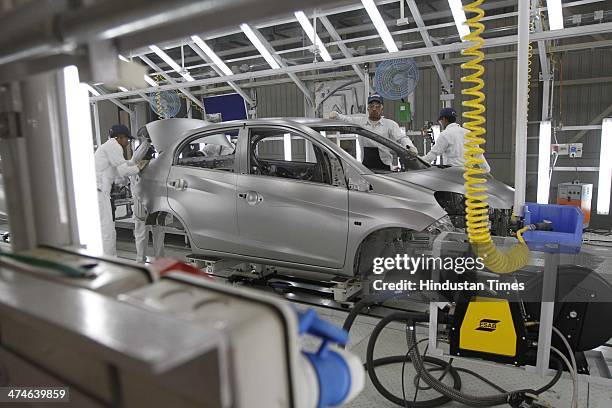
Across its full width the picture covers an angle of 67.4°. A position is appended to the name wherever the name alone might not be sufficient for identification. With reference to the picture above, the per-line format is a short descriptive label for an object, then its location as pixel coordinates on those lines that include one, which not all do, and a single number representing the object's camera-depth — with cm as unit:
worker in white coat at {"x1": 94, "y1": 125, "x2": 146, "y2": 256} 564
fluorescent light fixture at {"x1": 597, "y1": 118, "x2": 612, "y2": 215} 596
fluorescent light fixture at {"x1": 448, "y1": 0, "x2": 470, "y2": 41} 585
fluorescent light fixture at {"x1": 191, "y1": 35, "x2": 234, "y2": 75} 782
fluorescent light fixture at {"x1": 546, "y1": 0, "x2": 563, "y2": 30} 531
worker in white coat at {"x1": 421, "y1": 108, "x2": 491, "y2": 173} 559
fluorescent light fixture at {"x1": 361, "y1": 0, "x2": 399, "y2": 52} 623
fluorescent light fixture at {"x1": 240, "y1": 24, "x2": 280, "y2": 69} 714
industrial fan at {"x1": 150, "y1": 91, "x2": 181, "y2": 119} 943
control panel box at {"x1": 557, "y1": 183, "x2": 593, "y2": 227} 685
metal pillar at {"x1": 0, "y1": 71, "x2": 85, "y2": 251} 99
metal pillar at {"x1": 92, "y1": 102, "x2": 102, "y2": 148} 980
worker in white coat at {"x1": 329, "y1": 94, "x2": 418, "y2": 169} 587
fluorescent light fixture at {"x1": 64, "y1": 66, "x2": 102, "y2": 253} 140
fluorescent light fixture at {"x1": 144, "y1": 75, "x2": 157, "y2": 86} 882
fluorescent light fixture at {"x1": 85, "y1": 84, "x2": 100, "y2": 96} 963
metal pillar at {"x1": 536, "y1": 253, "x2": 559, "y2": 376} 214
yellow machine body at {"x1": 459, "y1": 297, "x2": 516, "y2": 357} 222
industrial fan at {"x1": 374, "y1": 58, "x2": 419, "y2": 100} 647
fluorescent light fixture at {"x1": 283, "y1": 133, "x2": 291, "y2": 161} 671
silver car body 383
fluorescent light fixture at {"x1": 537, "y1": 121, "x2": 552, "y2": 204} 599
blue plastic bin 219
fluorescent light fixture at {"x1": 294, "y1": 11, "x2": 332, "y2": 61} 665
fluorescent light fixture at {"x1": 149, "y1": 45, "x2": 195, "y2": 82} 822
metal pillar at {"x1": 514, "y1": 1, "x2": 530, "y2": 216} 304
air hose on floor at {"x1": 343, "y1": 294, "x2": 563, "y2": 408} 239
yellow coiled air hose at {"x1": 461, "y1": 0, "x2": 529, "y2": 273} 221
